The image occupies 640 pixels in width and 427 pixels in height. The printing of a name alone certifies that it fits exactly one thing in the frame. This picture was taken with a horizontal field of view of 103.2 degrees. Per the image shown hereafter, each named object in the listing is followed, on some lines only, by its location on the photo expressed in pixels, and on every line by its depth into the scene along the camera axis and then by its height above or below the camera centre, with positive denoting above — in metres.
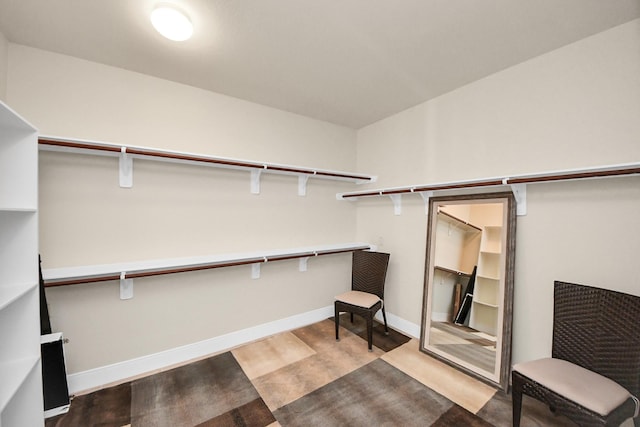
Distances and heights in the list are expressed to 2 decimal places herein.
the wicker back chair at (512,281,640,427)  1.25 -0.86
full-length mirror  1.94 -0.63
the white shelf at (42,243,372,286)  1.72 -0.51
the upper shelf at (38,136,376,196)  1.67 +0.35
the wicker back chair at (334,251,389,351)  2.47 -0.91
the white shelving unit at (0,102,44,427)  1.28 -0.38
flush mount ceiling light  1.41 +1.03
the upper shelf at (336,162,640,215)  1.42 +0.22
